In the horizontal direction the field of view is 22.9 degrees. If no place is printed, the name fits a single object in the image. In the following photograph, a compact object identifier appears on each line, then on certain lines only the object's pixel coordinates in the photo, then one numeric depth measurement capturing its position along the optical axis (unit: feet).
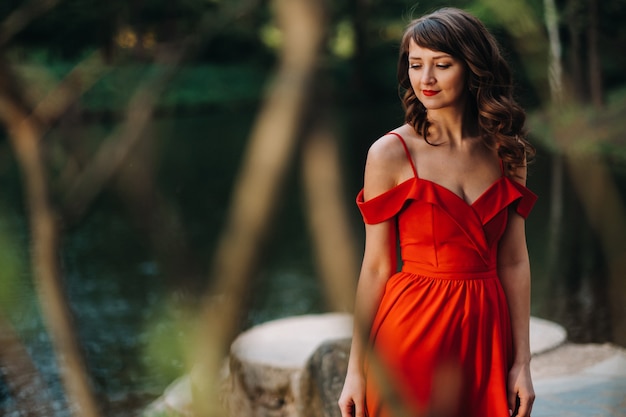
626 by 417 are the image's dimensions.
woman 11.95
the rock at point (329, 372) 16.79
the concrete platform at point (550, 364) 16.76
